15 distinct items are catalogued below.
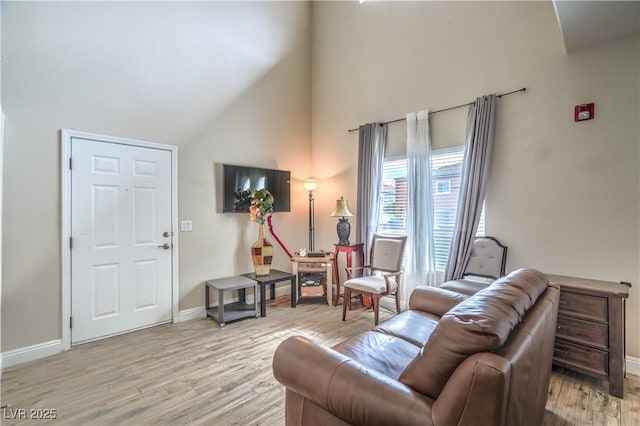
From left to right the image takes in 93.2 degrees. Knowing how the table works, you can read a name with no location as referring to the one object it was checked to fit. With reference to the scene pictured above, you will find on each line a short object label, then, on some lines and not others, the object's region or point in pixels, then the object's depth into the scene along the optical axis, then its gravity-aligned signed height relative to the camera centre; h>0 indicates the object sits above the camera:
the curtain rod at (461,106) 3.01 +1.23
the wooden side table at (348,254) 4.23 -0.57
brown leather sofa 0.98 -0.63
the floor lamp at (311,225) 4.99 -0.18
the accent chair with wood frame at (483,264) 3.00 -0.53
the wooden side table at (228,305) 3.49 -1.14
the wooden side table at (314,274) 4.21 -0.85
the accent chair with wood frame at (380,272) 3.38 -0.74
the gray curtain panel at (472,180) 3.16 +0.36
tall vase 4.03 -0.52
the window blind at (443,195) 3.49 +0.23
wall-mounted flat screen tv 3.97 +0.41
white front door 2.97 -0.24
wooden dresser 2.16 -0.88
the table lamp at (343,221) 4.20 -0.10
